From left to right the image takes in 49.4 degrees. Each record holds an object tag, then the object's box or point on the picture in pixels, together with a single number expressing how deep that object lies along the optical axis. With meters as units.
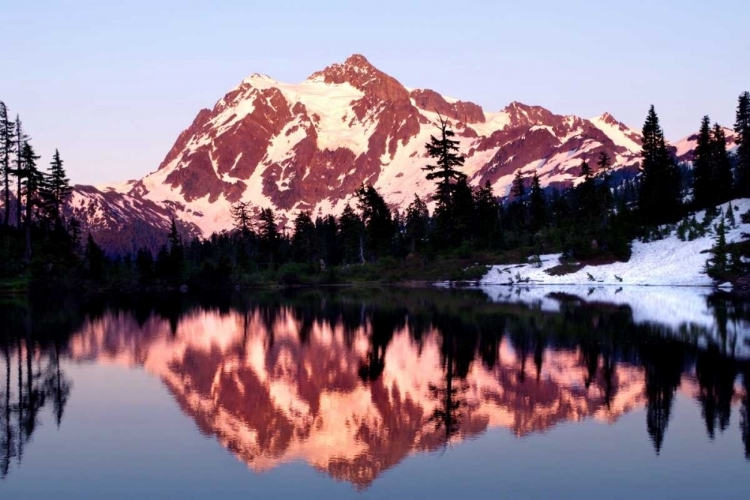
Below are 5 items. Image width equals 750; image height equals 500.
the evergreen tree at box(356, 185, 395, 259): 109.06
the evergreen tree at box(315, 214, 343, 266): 130.62
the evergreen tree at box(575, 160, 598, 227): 101.50
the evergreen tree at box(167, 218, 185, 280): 87.88
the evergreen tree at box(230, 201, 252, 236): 131.75
